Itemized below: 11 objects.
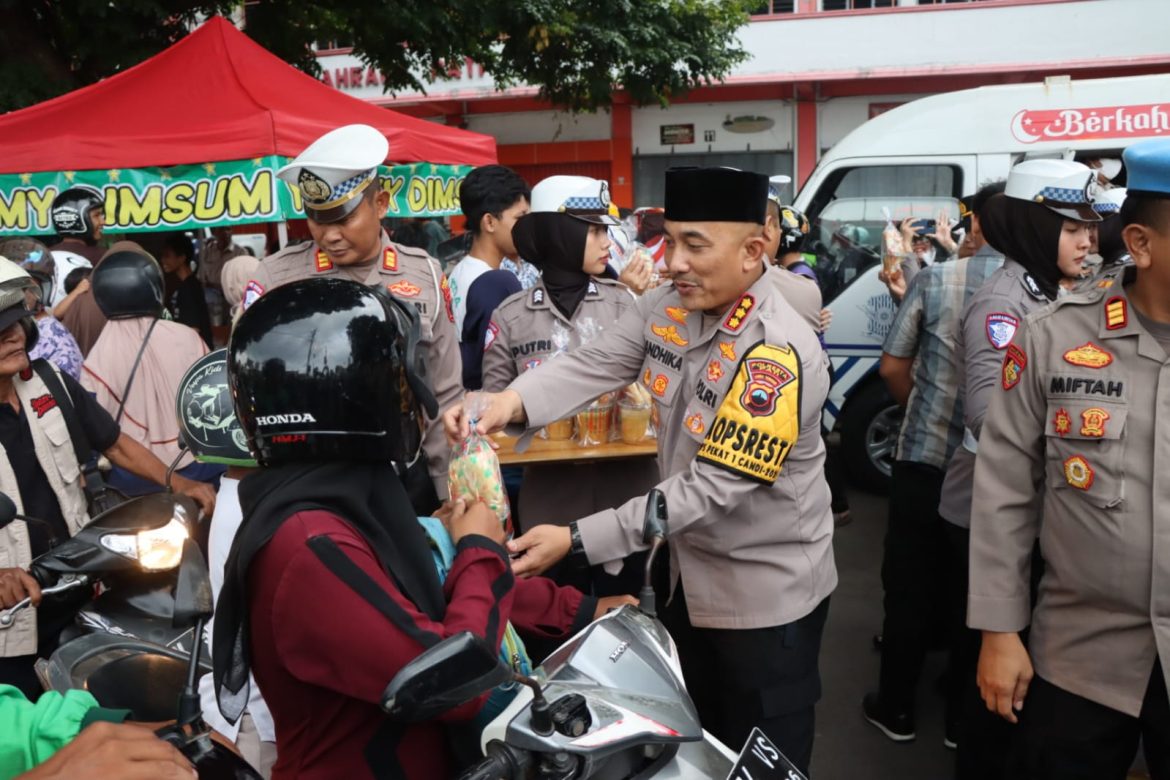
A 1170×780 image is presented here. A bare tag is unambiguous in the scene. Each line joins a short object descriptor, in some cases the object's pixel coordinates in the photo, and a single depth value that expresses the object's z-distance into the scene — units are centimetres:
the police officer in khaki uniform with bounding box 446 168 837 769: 227
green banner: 593
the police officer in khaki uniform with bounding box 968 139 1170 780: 201
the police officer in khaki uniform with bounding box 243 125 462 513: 322
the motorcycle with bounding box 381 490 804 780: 129
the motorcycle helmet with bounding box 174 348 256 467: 210
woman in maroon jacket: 144
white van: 601
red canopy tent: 597
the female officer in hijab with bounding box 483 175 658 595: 365
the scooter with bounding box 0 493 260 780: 247
